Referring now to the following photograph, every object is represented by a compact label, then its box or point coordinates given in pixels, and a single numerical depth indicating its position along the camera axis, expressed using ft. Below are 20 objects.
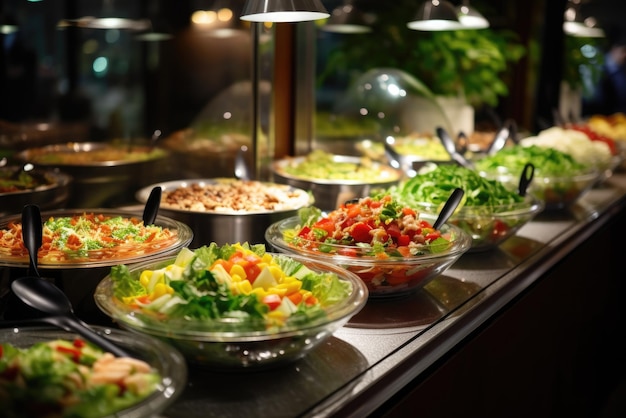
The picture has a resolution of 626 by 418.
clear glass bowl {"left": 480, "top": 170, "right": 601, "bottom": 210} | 9.14
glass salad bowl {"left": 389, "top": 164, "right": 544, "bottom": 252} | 6.84
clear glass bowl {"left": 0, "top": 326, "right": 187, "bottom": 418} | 3.14
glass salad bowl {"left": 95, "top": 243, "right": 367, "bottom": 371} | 3.80
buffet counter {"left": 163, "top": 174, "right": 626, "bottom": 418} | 3.94
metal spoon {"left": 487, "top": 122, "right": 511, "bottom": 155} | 11.07
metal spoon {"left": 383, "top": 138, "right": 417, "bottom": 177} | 9.26
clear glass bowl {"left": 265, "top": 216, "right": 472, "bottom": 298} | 5.22
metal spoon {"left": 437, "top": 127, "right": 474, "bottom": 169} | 9.54
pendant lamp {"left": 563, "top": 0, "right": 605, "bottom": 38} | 16.11
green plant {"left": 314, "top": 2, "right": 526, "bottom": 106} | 11.60
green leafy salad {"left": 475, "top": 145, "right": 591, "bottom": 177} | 9.13
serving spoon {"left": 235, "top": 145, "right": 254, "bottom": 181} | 8.02
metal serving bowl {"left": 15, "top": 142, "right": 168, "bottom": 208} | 6.79
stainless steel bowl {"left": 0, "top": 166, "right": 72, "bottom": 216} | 6.04
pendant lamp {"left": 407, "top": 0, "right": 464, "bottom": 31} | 8.50
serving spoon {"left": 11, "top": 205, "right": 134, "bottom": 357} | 3.72
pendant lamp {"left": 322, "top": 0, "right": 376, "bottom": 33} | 10.60
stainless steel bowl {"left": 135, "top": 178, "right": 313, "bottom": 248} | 6.17
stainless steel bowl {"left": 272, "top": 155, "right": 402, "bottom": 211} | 7.71
